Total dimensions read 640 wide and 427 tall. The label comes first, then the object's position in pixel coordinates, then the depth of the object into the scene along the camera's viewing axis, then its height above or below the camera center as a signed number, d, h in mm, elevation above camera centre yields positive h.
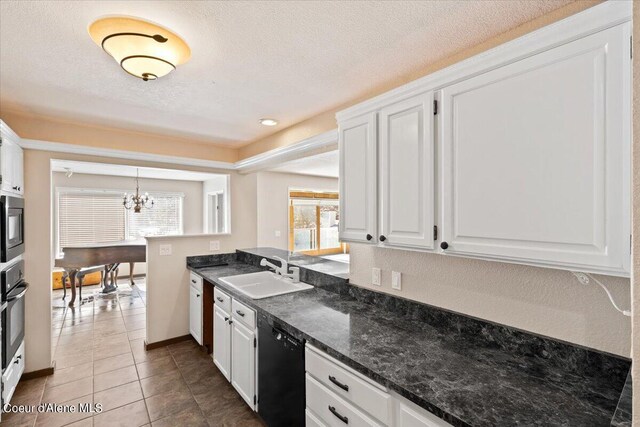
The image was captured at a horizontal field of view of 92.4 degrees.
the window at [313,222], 6219 -205
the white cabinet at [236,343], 2193 -1038
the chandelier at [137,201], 5910 +272
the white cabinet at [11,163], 2144 +398
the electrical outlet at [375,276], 2111 -444
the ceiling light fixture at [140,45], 1387 +822
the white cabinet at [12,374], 2216 -1241
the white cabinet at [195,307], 3268 -1031
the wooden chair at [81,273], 5039 -966
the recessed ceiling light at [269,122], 2828 +854
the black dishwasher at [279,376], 1728 -994
